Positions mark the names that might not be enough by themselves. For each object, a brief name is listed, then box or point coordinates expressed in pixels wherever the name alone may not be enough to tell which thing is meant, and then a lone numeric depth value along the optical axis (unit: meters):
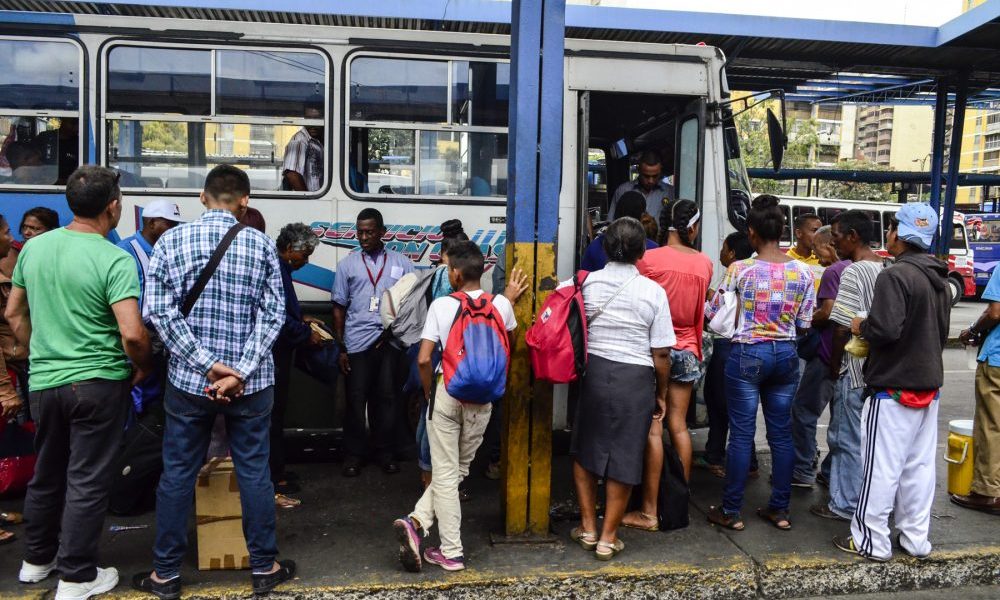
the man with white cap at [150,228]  4.45
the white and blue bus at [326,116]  5.38
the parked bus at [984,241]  23.41
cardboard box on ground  3.87
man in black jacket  4.07
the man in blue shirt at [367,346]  5.44
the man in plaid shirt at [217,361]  3.46
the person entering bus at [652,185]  6.46
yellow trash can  5.10
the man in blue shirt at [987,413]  4.91
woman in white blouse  4.04
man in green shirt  3.44
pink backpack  3.89
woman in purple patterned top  4.48
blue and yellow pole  4.05
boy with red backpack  3.72
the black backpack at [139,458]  4.35
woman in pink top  4.56
